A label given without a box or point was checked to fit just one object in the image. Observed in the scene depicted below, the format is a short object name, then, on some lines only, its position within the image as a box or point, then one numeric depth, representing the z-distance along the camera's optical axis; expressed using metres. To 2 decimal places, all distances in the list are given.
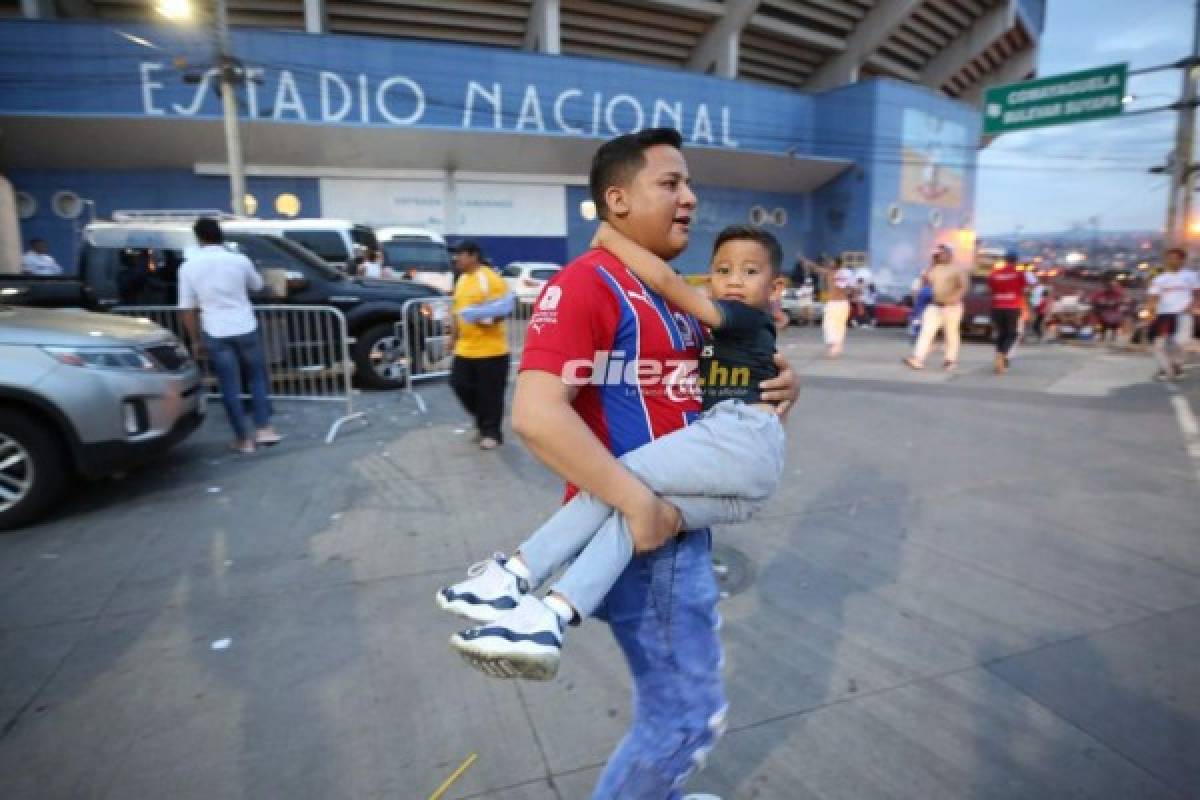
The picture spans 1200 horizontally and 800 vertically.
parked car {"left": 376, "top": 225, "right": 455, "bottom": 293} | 16.06
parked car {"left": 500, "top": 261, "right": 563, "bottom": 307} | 17.44
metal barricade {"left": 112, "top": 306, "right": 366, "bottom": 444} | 7.52
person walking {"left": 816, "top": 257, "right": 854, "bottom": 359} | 12.64
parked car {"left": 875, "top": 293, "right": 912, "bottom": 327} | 20.95
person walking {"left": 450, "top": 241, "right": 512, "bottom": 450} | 6.10
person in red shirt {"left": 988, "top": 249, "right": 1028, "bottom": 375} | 10.32
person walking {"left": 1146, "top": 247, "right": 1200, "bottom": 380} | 9.84
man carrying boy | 1.43
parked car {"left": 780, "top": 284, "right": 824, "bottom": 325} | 21.08
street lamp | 13.34
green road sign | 15.16
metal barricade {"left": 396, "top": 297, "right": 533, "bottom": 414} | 8.46
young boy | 1.39
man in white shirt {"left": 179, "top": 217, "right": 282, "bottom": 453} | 5.80
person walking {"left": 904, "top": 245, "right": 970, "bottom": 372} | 10.22
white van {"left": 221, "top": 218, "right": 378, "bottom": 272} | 11.55
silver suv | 4.36
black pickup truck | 7.89
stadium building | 19.66
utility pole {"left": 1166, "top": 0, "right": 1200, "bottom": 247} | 14.84
